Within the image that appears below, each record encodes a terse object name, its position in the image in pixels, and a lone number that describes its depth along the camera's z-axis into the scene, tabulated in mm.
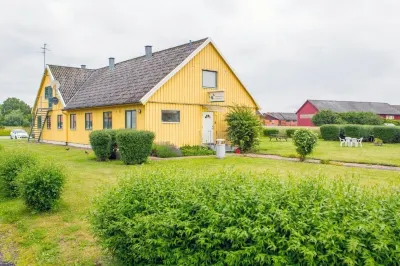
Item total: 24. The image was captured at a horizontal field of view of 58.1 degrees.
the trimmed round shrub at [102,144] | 18406
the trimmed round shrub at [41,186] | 8344
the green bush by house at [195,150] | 21844
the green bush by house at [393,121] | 59400
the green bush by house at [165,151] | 20375
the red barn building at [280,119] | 98138
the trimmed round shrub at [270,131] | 42250
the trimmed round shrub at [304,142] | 18547
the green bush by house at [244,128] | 23422
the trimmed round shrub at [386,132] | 34281
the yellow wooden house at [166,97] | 22344
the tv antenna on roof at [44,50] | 38562
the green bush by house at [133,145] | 16734
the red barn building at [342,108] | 73781
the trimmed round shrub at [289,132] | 42438
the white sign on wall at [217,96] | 23562
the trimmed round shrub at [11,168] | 10109
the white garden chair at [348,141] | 30297
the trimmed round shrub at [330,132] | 37125
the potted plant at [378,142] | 32138
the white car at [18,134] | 45509
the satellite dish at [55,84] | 32312
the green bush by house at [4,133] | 56266
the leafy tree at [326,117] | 57491
